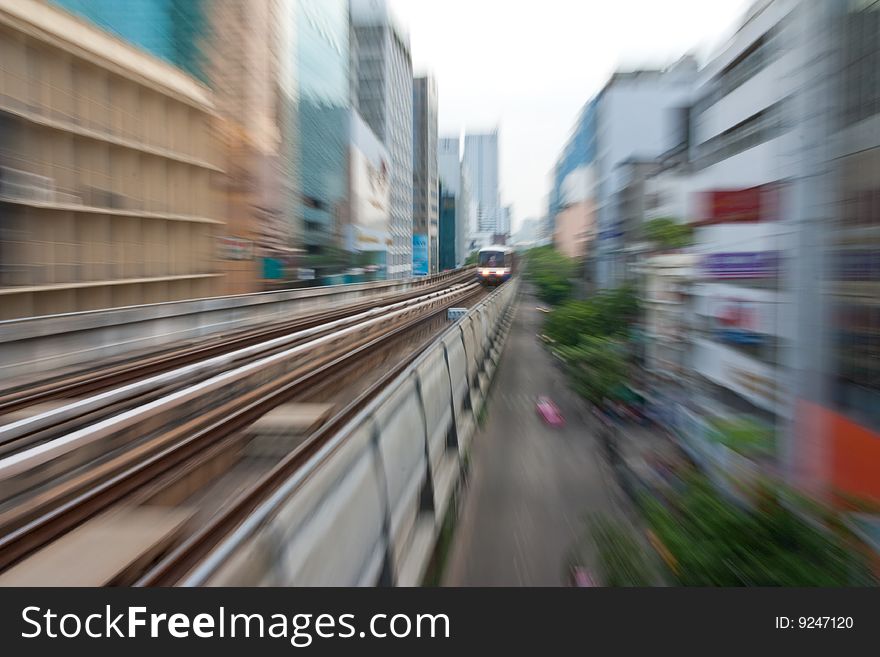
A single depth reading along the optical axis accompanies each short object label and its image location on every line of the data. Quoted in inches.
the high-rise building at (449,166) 6225.4
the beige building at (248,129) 1187.3
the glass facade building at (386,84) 2989.7
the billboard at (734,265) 527.6
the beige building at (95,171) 589.6
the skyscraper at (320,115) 1712.6
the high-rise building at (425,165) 4139.5
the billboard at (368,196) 2297.0
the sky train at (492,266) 1752.0
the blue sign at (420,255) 3769.7
